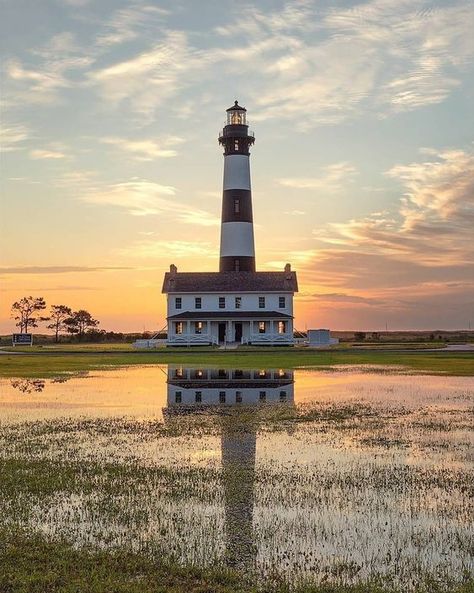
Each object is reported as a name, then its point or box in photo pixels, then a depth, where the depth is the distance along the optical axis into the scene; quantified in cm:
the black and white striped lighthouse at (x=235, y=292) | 7369
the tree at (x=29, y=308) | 10794
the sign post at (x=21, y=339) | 8188
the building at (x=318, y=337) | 7288
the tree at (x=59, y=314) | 10625
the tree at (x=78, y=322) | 10706
